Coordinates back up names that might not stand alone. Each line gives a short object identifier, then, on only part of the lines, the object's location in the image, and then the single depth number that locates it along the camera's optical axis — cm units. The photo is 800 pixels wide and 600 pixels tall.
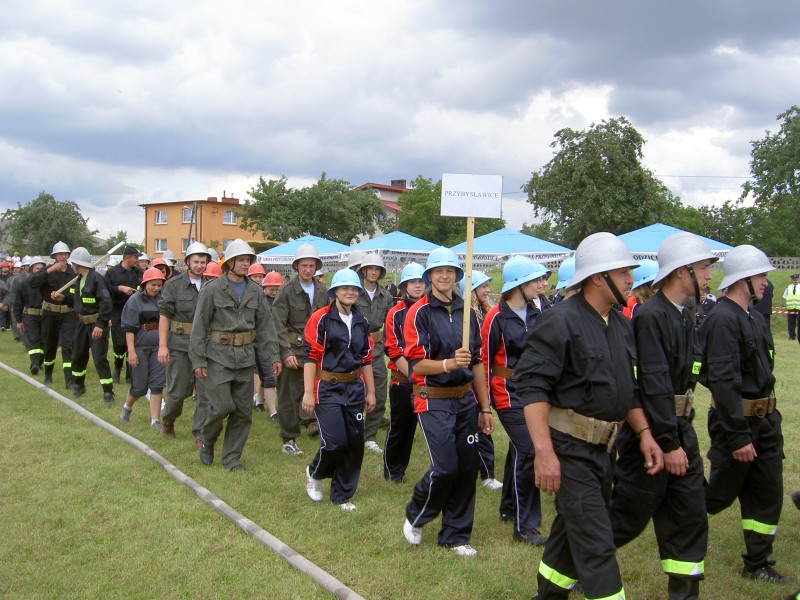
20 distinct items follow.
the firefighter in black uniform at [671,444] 374
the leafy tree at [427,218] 6419
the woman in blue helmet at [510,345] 546
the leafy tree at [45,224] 5362
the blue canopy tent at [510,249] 1855
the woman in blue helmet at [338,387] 593
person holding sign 489
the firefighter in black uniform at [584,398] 342
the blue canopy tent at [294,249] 2079
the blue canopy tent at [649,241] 1773
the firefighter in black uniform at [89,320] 1031
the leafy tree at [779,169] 4372
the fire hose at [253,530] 417
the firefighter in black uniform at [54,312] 1152
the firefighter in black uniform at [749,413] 437
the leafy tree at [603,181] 3431
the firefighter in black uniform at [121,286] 1116
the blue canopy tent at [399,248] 1906
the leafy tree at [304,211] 4247
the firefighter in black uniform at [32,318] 1305
